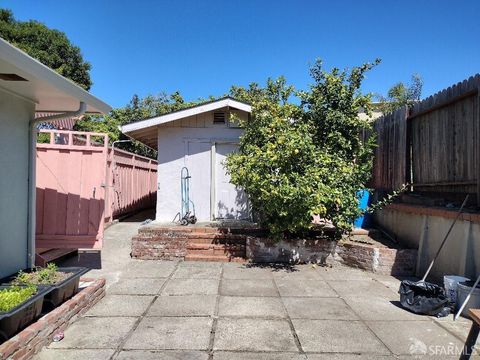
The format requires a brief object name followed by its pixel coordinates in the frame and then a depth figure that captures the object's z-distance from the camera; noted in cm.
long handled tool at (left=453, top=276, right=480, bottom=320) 498
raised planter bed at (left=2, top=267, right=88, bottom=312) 444
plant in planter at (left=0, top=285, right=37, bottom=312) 365
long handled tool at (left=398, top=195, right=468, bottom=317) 513
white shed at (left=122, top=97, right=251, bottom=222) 1045
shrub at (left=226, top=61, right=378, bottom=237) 733
